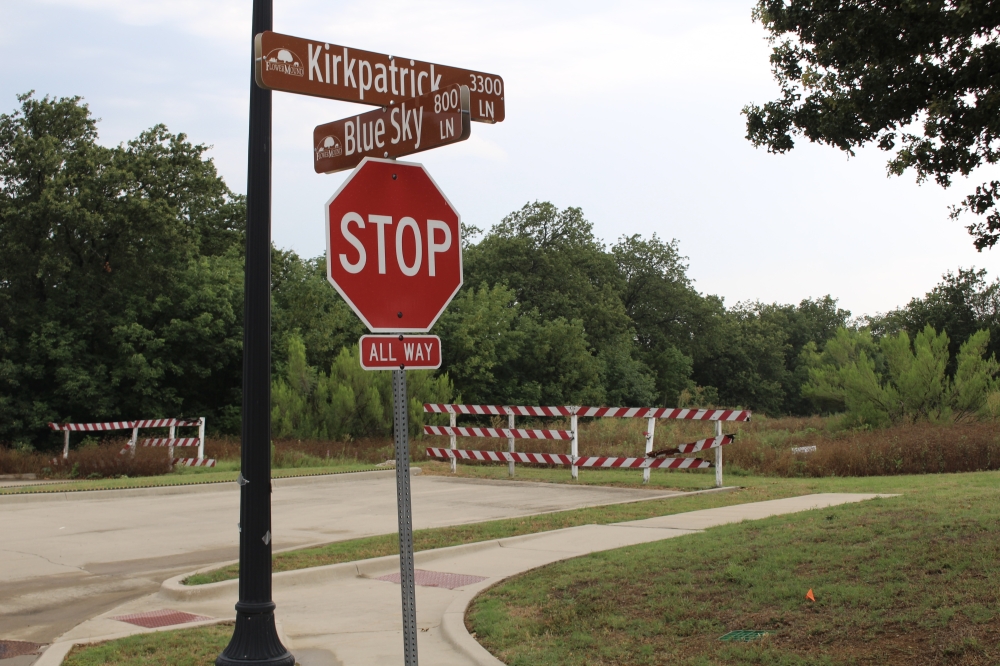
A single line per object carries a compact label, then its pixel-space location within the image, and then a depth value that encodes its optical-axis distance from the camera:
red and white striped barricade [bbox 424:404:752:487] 17.09
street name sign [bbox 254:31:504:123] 5.06
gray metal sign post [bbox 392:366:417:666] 4.10
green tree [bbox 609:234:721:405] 75.81
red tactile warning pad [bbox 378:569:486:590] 8.97
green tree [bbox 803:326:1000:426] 26.23
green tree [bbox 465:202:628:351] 66.50
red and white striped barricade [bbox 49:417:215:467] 24.55
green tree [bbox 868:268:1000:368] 49.92
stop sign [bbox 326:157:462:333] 4.29
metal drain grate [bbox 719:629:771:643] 6.10
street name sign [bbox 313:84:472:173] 4.66
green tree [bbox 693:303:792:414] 84.19
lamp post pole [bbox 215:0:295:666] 5.69
